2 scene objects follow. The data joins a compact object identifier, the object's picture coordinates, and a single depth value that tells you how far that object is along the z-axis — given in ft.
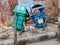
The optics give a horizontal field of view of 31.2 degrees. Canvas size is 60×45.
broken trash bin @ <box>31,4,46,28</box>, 12.31
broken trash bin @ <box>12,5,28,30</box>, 11.69
